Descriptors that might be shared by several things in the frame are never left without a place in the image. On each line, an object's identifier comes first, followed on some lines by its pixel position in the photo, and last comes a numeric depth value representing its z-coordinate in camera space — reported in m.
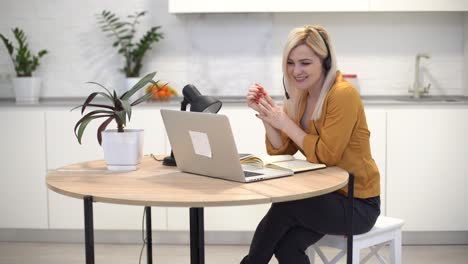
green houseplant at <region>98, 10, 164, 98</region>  4.59
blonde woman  2.61
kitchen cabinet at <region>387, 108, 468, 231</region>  4.15
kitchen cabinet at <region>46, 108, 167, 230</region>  4.25
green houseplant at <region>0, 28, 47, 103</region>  4.53
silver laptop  2.29
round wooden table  2.11
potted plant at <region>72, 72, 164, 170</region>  2.61
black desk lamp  2.58
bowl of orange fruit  4.48
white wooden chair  2.71
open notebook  2.54
